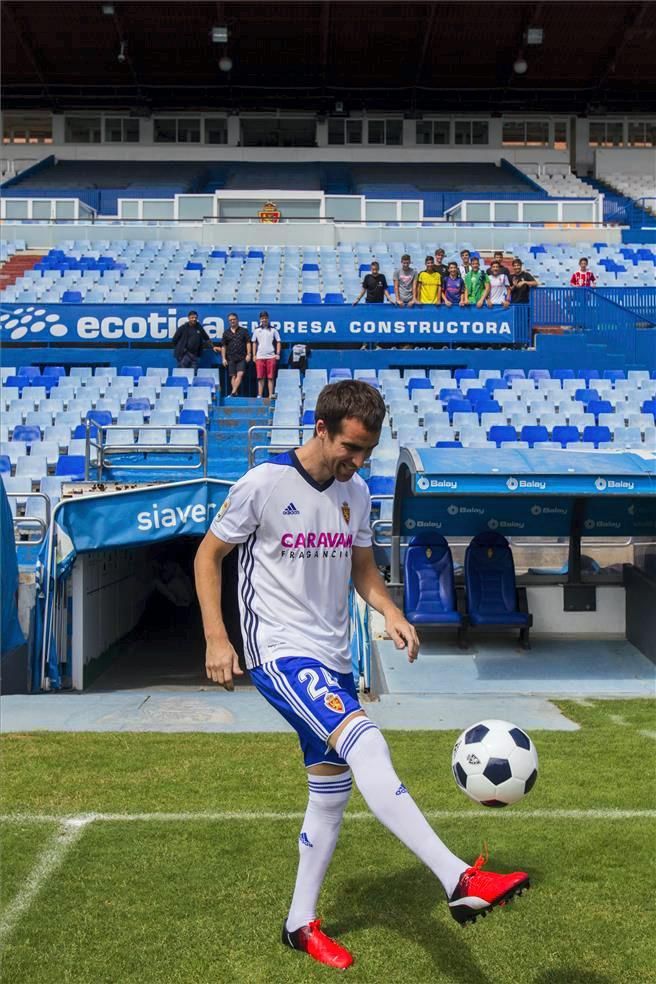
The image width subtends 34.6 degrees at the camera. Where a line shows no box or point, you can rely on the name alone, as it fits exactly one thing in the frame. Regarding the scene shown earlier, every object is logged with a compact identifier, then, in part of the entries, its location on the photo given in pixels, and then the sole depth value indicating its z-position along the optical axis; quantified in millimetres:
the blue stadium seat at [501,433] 16484
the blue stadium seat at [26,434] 17094
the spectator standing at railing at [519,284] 22109
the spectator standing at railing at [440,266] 22094
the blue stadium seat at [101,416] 17641
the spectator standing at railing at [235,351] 19625
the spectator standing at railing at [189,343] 20641
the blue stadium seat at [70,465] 15805
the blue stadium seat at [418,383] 19761
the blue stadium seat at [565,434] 16797
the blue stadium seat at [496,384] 19641
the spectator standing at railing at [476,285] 21922
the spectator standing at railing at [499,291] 22047
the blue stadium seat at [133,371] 20828
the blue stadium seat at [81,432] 17094
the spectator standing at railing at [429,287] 22000
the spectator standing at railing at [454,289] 21922
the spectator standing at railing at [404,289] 21922
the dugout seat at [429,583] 12023
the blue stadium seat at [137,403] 18406
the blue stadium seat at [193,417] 17828
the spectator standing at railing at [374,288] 22266
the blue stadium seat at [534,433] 16500
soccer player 4090
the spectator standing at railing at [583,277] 24062
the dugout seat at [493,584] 12234
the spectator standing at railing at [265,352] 19734
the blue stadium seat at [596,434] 16859
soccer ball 4562
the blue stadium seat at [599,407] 18362
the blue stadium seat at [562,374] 20859
